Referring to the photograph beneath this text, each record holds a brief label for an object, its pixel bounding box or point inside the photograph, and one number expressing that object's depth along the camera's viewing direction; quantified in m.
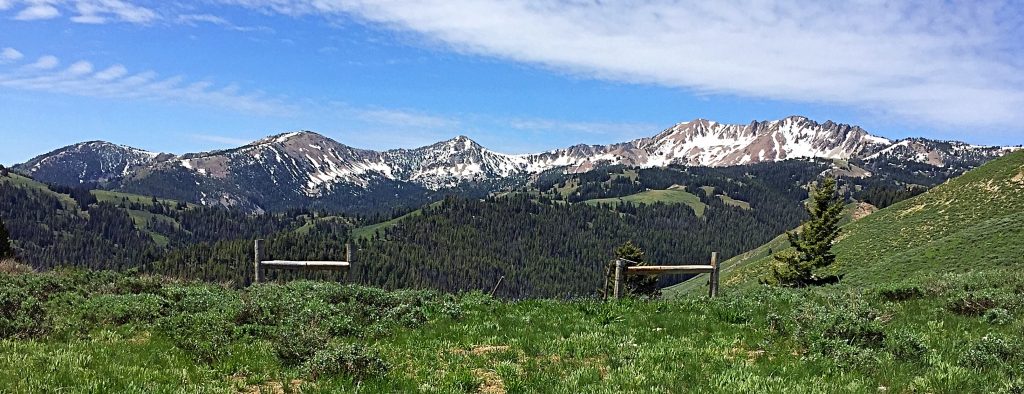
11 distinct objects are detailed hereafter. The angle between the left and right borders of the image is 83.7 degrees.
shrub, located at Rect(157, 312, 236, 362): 13.59
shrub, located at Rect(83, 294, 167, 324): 17.38
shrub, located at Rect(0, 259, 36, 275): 27.92
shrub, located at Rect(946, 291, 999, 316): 16.50
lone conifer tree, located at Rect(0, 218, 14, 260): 55.64
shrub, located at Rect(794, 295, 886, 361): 12.78
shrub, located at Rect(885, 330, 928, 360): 12.48
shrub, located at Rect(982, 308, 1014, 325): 14.97
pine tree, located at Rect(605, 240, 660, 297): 67.25
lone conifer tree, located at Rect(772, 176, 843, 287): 63.09
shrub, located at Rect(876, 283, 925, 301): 20.28
